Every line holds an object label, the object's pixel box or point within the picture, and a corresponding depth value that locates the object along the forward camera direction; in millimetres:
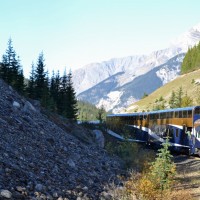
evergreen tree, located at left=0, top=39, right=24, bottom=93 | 52497
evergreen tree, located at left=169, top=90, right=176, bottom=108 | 100250
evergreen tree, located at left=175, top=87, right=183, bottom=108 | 97956
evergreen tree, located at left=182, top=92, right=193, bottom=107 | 92562
